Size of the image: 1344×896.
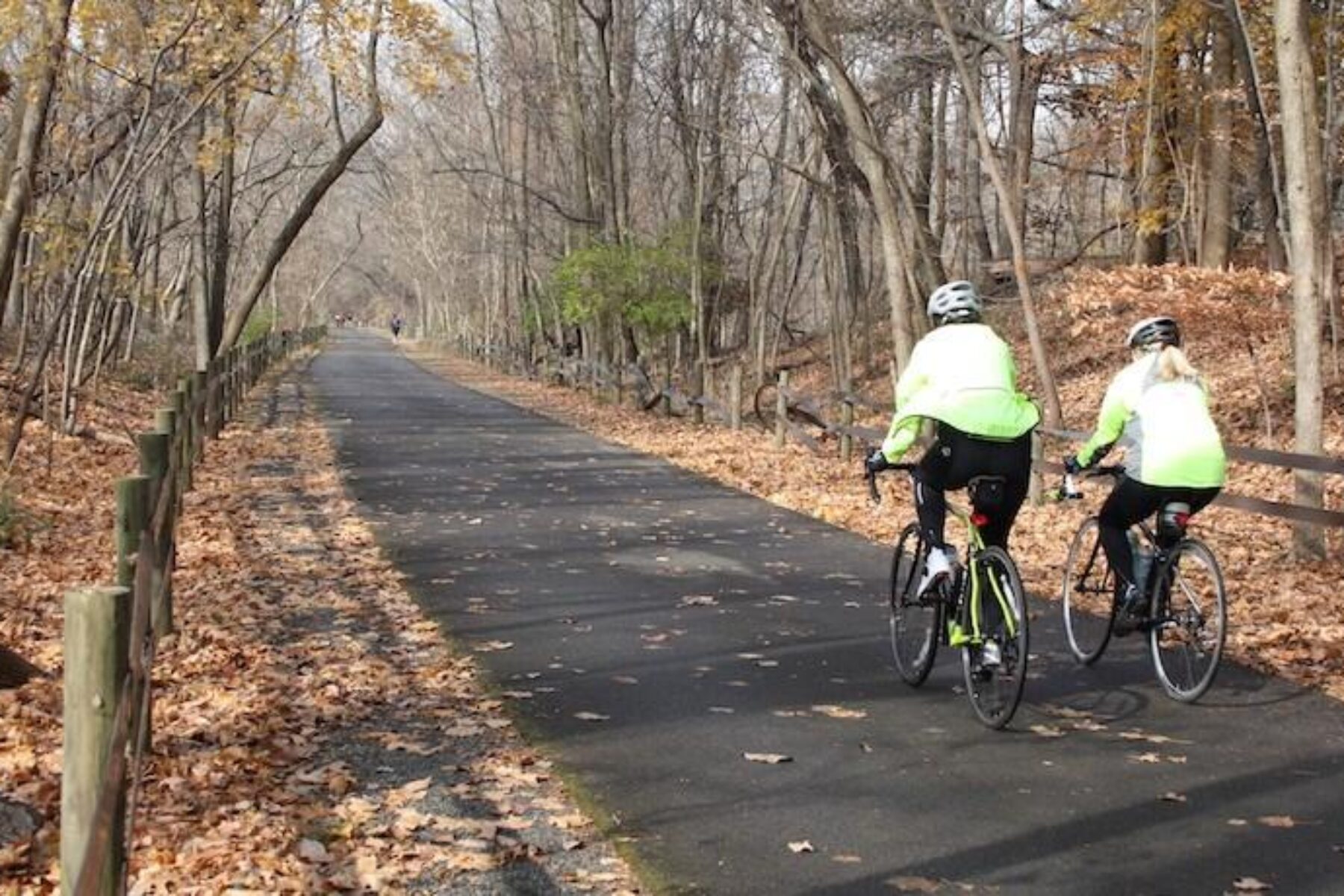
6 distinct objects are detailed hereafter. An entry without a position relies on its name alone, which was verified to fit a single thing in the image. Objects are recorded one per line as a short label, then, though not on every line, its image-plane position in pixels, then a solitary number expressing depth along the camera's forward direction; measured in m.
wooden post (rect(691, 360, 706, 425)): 27.25
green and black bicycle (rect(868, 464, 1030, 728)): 6.70
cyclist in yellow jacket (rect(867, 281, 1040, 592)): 6.97
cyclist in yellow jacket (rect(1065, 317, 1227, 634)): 7.38
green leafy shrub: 29.55
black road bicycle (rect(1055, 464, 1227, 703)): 7.21
